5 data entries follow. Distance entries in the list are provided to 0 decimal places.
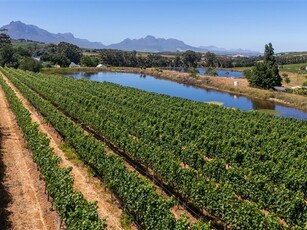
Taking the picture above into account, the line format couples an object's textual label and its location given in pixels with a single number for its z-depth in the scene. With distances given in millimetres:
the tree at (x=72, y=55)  145352
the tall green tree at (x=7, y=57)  102405
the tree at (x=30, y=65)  90022
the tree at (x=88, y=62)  125316
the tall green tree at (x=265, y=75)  64977
